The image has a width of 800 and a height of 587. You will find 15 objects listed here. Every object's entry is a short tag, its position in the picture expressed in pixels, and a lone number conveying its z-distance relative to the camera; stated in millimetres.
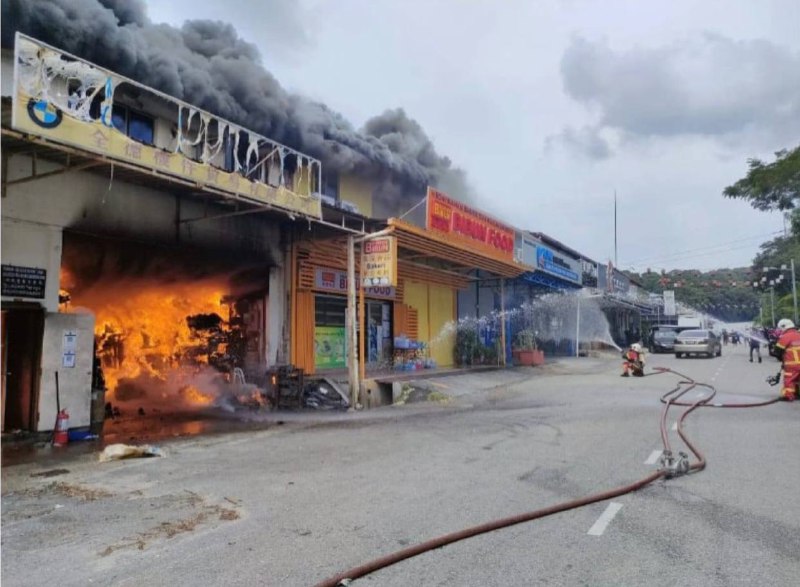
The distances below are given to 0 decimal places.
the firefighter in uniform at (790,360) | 12219
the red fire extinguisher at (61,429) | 9336
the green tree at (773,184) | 18016
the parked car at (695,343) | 28562
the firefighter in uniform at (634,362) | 18859
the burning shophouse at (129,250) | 8148
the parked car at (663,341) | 33719
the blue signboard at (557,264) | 26952
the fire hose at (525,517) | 3845
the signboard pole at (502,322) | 22320
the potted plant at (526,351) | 23781
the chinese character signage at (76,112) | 7293
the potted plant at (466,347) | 22203
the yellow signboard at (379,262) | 13438
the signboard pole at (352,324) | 13359
